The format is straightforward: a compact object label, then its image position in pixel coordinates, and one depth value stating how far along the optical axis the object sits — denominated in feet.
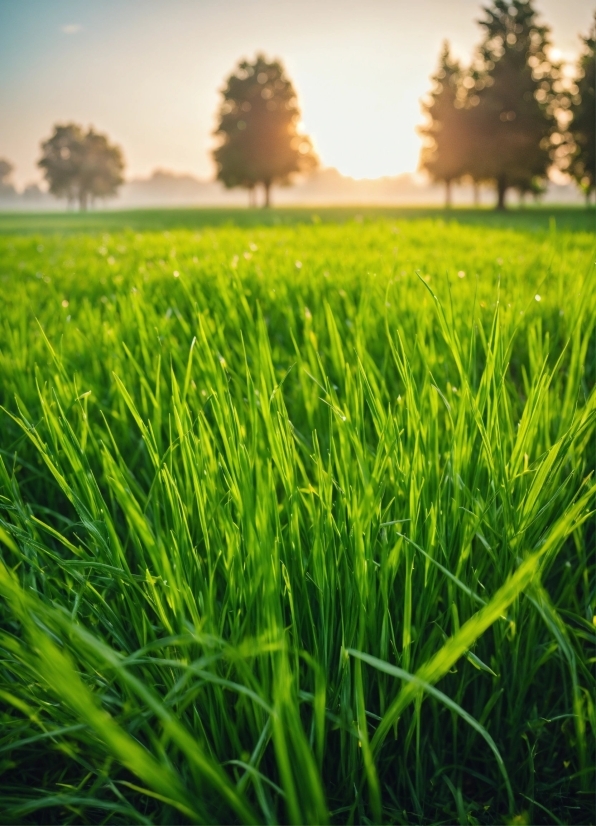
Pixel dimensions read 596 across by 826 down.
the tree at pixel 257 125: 148.87
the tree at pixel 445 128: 123.85
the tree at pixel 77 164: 191.93
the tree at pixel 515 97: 110.93
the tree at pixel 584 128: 94.68
